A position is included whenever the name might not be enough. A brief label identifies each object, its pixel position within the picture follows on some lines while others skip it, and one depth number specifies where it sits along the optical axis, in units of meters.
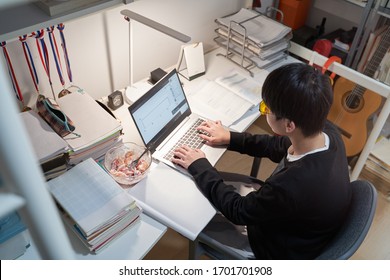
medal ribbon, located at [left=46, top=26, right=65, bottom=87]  1.47
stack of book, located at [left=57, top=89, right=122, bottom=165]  1.38
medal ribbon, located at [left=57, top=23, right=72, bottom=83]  1.49
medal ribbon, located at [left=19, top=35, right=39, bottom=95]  1.41
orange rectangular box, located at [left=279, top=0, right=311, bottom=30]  2.44
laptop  1.48
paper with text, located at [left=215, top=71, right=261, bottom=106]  1.92
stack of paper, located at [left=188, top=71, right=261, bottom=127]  1.80
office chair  1.11
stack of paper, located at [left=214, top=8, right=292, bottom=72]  2.05
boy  1.19
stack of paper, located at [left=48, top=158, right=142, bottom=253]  1.18
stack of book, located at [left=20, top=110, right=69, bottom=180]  1.28
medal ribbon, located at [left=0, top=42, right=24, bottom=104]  1.37
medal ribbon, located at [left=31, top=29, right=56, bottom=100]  1.43
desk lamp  1.45
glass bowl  1.43
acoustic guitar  2.26
